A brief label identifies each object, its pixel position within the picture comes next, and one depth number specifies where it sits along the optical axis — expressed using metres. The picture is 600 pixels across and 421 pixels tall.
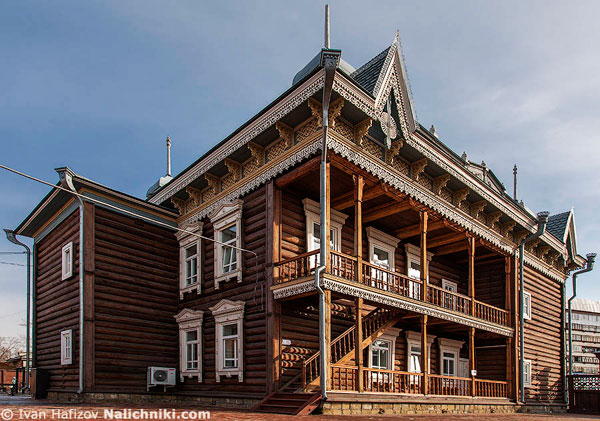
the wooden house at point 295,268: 14.28
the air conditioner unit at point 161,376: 17.58
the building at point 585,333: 64.88
